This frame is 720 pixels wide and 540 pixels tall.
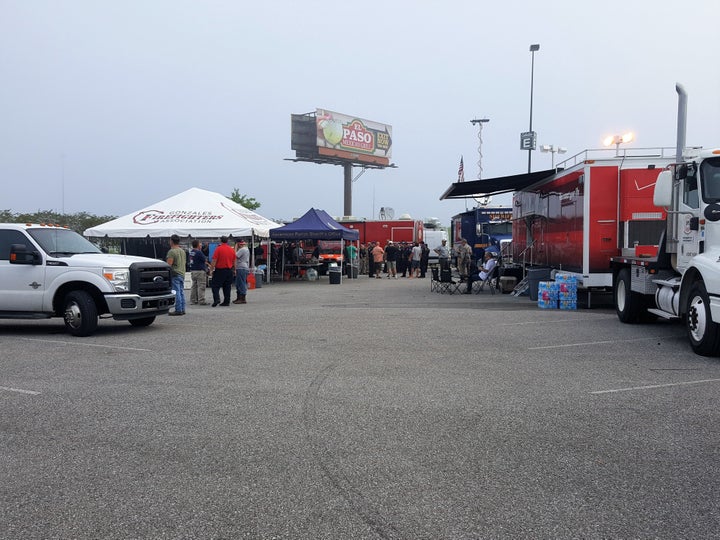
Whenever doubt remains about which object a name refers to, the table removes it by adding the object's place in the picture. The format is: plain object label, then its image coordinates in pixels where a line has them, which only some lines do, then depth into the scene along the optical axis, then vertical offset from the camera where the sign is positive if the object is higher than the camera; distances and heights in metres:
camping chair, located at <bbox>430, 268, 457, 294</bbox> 19.41 -1.35
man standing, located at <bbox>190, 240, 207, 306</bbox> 16.31 -1.02
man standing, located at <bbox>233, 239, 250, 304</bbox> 17.33 -0.97
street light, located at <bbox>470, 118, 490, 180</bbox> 45.81 +8.23
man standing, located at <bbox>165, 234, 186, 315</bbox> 14.02 -0.83
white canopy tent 22.73 +0.58
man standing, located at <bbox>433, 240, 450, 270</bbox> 28.52 -0.63
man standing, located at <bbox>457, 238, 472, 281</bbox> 21.78 -0.72
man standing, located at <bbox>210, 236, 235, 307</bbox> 15.70 -0.75
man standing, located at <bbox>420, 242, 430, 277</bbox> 30.31 -1.05
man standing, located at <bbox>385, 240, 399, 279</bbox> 30.56 -1.07
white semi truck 8.29 -0.34
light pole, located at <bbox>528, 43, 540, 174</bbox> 31.83 +7.58
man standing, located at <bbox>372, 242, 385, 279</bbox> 30.53 -1.01
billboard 65.19 +10.48
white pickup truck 10.57 -0.80
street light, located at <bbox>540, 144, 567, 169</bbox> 27.27 +3.79
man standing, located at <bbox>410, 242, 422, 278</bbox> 30.47 -0.96
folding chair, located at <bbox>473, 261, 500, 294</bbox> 20.84 -1.39
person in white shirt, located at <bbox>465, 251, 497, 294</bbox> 20.50 -1.20
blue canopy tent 24.17 +0.26
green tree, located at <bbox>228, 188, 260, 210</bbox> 60.56 +3.51
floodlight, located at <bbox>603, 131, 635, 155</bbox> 17.69 +2.73
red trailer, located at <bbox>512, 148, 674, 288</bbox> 13.65 +0.56
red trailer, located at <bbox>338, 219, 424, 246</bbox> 35.81 +0.39
